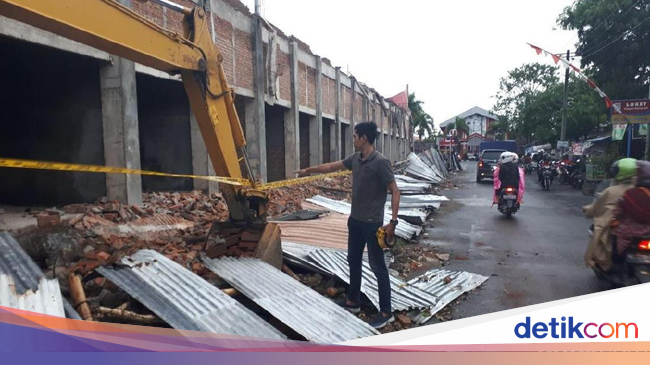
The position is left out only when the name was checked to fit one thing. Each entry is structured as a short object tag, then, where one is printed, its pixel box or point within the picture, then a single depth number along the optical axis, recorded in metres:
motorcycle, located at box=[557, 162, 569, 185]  19.44
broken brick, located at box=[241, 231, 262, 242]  4.76
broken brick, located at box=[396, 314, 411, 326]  4.17
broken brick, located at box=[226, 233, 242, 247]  4.77
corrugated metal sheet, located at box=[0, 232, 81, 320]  3.04
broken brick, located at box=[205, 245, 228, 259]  4.68
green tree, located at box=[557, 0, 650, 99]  18.70
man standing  4.11
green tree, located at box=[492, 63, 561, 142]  32.34
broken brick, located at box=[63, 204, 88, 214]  6.50
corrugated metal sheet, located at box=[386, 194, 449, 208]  10.73
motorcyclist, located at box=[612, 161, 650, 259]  4.05
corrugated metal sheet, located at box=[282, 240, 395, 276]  5.00
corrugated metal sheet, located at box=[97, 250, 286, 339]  3.24
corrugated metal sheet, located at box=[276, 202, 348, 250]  6.43
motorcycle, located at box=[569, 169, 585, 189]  18.00
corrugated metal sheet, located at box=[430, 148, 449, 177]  25.67
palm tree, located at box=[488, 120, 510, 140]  45.74
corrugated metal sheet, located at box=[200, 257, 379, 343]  3.56
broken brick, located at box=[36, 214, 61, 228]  5.20
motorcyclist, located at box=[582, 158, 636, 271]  4.38
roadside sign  14.49
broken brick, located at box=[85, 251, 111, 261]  3.96
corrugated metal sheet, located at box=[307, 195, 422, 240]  7.75
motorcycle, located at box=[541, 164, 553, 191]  17.12
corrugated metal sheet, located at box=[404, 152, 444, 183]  20.38
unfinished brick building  7.05
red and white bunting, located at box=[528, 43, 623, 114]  14.86
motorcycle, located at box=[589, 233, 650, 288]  4.07
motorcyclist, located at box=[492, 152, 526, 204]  9.85
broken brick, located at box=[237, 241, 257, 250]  4.76
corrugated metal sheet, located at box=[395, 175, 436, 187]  17.81
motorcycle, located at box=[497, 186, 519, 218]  9.94
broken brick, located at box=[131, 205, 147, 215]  6.95
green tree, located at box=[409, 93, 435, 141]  47.56
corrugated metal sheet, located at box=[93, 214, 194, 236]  5.86
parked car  20.36
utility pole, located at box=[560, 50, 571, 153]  25.86
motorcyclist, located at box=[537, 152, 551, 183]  17.67
